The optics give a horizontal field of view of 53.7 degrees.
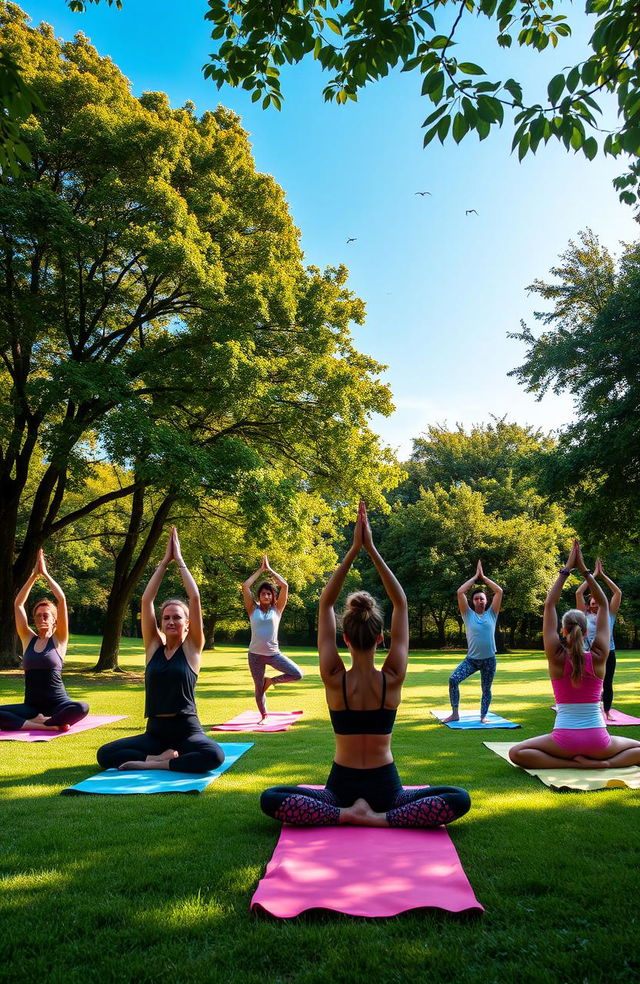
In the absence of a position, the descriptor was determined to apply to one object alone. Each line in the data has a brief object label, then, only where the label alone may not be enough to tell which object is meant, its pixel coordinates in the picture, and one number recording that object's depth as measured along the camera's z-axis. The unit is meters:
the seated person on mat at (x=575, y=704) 5.41
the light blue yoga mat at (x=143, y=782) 4.88
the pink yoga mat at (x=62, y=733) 7.26
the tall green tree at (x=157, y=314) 12.34
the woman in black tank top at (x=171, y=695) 5.50
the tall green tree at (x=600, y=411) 12.13
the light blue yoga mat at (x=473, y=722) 8.38
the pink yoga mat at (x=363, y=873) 2.81
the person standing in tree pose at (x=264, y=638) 8.86
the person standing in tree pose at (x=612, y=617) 8.22
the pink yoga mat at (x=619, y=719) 8.41
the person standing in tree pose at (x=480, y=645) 8.73
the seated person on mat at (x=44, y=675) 7.62
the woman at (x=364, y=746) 3.83
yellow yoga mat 4.96
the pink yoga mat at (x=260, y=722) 8.32
